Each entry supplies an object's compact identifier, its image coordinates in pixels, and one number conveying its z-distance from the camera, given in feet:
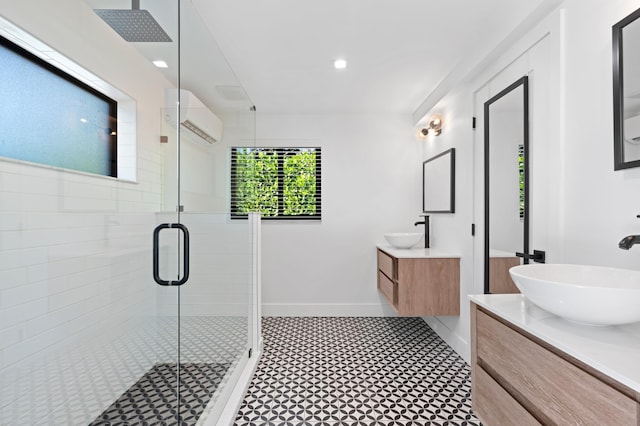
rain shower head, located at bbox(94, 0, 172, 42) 4.24
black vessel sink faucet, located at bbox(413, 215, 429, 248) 11.64
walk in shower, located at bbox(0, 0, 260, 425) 3.42
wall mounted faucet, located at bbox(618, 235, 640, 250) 3.55
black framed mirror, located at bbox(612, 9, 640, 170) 4.13
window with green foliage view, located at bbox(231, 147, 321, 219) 13.08
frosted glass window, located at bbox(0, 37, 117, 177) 3.20
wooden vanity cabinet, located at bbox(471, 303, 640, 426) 2.66
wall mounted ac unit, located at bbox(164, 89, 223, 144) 5.05
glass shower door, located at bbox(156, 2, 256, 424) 5.14
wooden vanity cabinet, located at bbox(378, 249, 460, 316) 9.53
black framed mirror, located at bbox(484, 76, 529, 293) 6.59
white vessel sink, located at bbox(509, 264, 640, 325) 2.96
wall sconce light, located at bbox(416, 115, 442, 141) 10.86
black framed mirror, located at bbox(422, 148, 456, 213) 9.92
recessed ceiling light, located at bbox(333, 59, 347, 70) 8.51
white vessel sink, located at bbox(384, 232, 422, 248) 10.94
